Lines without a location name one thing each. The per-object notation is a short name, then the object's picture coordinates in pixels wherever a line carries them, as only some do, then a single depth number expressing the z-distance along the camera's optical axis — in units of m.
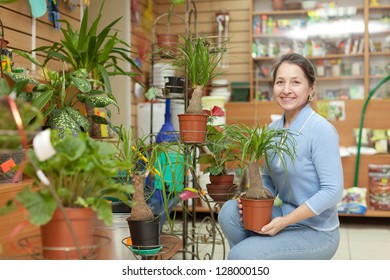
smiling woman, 1.90
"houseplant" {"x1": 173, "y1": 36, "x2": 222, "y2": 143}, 2.21
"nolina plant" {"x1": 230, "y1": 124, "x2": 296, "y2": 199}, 1.86
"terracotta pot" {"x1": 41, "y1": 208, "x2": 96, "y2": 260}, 1.12
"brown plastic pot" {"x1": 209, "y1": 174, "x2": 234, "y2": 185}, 2.46
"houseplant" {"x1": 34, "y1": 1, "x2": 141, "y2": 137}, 2.70
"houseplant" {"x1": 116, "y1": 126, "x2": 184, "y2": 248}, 1.81
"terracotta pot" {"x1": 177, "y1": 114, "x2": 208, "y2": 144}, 2.20
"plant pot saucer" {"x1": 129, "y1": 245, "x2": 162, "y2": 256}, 1.83
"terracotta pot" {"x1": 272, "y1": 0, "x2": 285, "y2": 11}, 5.78
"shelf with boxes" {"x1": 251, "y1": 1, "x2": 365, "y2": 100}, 5.65
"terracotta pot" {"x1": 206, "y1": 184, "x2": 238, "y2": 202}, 2.46
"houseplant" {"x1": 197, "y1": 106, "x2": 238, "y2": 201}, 2.38
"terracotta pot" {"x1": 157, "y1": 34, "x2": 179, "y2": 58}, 3.46
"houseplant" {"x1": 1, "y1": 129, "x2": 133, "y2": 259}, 1.08
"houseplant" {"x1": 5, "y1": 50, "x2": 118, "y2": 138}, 2.31
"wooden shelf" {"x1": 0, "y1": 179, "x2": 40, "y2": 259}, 1.09
